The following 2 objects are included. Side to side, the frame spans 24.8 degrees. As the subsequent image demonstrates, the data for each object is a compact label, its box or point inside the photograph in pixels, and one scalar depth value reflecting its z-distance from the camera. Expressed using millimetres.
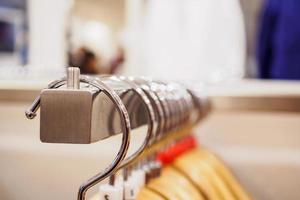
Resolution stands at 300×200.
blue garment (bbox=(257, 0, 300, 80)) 1881
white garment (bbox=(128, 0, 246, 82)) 2008
